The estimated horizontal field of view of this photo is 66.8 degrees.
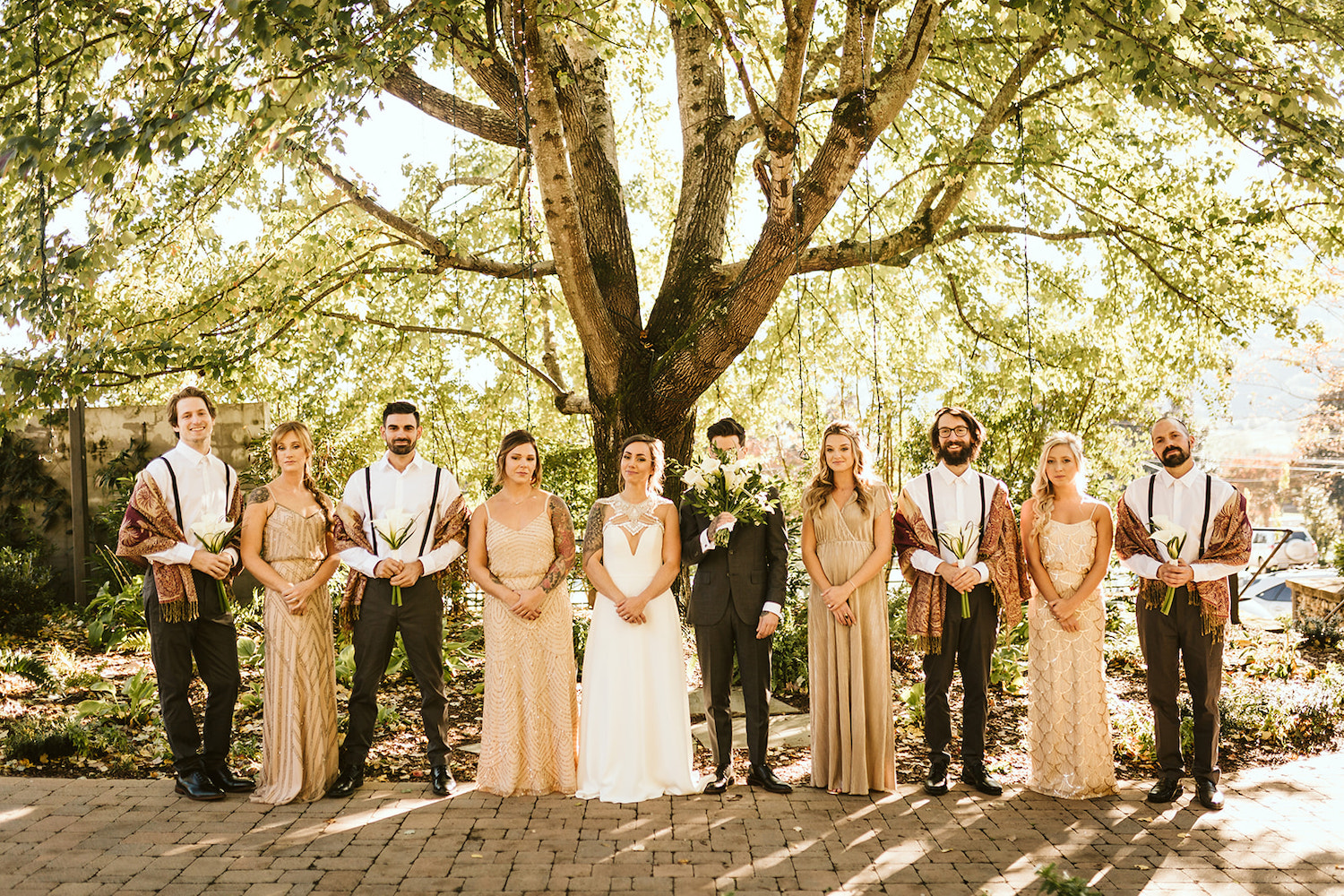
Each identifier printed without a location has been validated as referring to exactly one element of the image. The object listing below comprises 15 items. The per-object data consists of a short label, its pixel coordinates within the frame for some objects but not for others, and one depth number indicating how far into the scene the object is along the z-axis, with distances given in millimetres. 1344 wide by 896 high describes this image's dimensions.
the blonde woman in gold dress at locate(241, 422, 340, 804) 5660
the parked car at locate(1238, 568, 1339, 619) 19438
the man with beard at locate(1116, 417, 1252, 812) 5570
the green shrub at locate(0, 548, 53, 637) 9883
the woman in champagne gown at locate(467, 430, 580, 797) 5758
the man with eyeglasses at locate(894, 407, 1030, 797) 5750
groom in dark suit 5750
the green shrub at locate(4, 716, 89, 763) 6383
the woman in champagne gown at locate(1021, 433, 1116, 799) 5684
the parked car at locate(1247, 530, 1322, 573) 12540
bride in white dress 5707
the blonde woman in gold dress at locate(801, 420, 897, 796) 5707
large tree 5363
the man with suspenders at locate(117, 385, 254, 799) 5594
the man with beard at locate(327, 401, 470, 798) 5734
